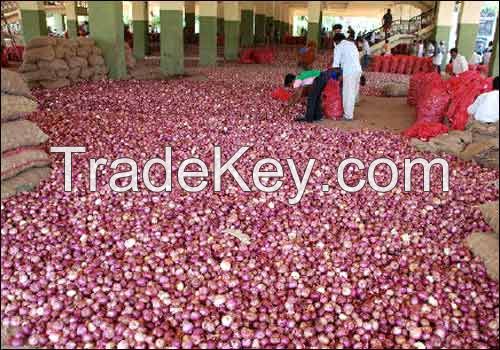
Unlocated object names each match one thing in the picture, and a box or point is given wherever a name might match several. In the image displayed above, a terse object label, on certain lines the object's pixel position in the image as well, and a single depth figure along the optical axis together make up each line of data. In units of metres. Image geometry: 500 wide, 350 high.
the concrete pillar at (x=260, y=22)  29.91
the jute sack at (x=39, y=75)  8.52
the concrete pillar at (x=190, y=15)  28.28
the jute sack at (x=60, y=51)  8.84
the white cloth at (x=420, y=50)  17.50
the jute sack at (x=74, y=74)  9.16
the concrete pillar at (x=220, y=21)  28.44
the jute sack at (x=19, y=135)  3.47
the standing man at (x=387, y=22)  21.27
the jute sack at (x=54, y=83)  8.63
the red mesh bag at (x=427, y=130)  5.76
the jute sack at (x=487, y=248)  2.91
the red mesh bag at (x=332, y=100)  7.46
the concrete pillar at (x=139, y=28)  19.20
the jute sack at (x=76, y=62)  9.13
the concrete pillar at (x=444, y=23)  19.48
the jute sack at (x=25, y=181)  3.53
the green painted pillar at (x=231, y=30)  18.94
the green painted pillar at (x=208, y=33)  16.25
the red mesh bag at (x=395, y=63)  16.38
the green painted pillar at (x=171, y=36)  12.87
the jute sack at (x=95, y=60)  9.90
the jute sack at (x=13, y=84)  3.57
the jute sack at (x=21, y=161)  3.45
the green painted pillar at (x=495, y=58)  7.68
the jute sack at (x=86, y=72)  9.52
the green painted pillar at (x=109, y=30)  10.36
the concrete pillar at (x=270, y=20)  32.19
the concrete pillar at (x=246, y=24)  25.30
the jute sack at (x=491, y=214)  3.03
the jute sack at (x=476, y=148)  4.79
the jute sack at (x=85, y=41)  9.63
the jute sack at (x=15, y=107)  3.49
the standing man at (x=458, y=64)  10.65
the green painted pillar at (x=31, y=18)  17.64
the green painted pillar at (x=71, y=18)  22.44
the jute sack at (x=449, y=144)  5.14
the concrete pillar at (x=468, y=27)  17.30
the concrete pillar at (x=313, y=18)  22.33
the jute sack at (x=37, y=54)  8.48
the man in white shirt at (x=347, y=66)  7.07
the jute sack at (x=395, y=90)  10.77
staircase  22.27
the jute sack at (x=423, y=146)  5.30
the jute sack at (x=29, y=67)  8.56
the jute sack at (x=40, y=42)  8.50
